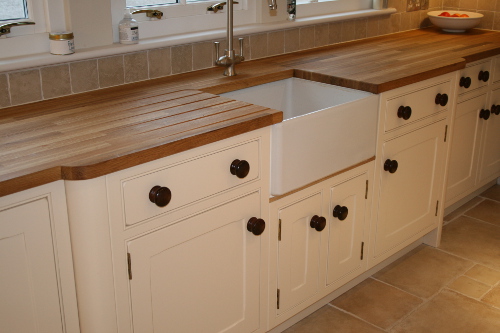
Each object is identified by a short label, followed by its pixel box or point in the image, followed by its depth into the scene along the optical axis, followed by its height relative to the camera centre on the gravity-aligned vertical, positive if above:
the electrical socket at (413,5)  3.63 -0.30
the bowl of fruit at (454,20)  3.54 -0.37
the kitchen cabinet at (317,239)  2.19 -0.99
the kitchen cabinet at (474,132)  3.09 -0.87
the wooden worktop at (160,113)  1.60 -0.47
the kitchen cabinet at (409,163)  2.53 -0.84
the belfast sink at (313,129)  2.06 -0.59
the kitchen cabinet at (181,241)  1.66 -0.77
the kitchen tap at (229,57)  2.42 -0.39
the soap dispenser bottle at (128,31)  2.34 -0.28
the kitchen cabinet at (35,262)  1.52 -0.72
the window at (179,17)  2.48 -0.26
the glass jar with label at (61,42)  2.13 -0.29
